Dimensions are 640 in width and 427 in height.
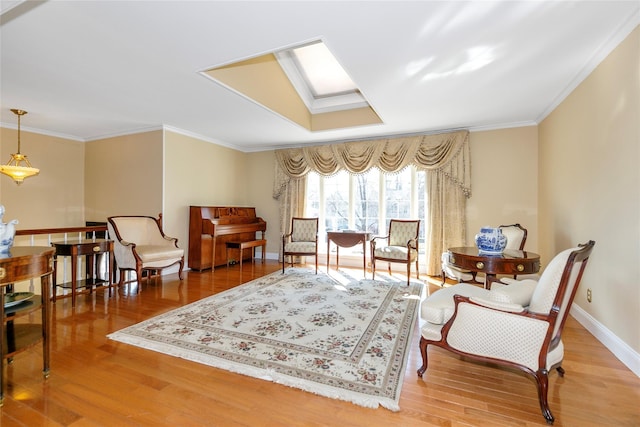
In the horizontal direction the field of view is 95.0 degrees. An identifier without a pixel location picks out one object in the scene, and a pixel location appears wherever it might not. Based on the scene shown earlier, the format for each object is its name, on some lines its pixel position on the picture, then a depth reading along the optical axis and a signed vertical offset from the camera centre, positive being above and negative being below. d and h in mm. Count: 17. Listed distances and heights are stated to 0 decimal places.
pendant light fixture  3783 +577
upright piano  4969 -332
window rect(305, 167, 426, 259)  5219 +256
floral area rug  1902 -1053
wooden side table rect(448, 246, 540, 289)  2414 -420
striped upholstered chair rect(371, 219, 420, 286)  4254 -485
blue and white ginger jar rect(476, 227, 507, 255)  2557 -241
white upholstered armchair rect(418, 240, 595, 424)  1588 -654
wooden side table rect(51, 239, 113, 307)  3264 -453
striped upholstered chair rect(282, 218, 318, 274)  4867 -457
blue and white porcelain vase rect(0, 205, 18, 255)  1669 -128
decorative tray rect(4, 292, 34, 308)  1787 -537
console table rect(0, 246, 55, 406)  1603 -570
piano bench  5152 -560
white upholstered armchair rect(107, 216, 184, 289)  3822 -454
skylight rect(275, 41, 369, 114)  3906 +2007
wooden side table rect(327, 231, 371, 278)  4703 -395
